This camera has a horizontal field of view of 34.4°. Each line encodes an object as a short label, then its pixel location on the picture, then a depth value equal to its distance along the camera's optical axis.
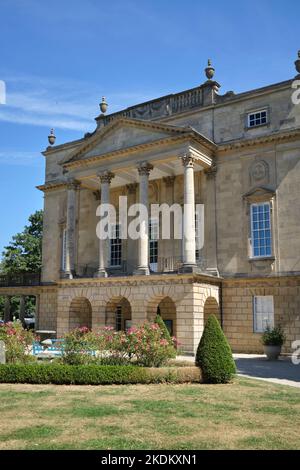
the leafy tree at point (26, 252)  50.06
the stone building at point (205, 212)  25.84
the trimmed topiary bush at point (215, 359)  15.70
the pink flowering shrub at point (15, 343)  18.34
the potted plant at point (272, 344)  23.63
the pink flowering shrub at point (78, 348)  17.41
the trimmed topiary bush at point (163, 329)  19.54
